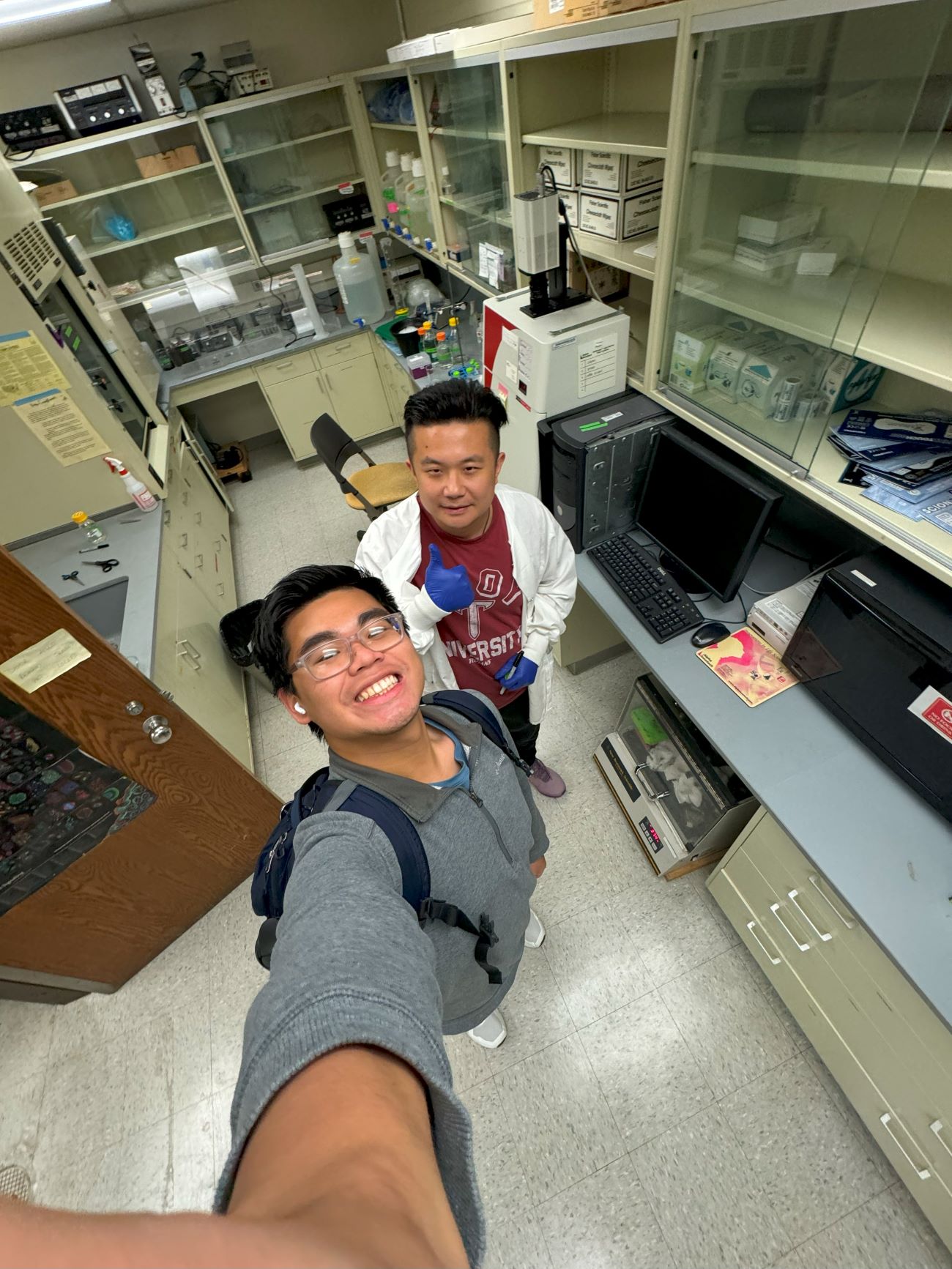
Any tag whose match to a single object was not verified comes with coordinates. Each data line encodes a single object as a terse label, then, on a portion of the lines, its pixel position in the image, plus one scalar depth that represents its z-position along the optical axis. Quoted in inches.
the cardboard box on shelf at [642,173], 64.9
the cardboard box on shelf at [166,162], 126.9
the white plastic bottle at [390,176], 130.6
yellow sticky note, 46.8
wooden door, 49.9
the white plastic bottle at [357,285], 144.3
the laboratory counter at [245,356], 139.5
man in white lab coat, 52.2
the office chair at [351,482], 115.8
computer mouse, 62.3
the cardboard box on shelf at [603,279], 81.9
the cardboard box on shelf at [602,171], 65.4
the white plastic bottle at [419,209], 121.7
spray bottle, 88.4
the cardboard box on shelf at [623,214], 68.4
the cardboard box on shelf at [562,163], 73.5
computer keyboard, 64.0
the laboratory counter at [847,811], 40.4
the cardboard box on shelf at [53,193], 123.0
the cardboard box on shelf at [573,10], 48.3
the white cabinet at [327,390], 147.5
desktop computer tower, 66.4
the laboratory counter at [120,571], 70.8
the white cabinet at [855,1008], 42.3
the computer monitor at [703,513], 56.6
